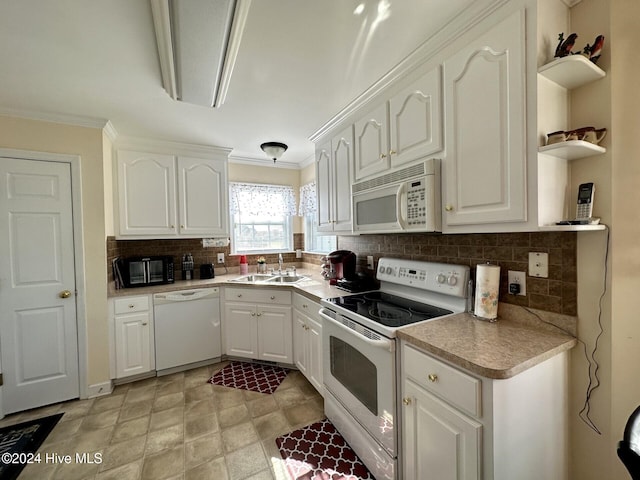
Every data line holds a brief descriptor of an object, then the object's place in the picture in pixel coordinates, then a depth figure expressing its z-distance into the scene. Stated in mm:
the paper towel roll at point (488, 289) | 1375
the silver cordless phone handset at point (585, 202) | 1074
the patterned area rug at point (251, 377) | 2430
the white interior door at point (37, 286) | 2066
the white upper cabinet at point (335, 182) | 2168
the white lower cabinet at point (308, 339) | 2125
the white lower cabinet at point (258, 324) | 2609
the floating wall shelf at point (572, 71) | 976
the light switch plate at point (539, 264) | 1259
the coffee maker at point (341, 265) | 2443
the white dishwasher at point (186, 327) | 2600
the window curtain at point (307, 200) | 3500
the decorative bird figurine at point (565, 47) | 997
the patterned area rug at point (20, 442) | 1588
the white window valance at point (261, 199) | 3498
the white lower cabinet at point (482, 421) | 942
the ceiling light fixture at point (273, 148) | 2869
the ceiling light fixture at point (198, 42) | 1112
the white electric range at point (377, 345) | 1341
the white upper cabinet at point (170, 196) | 2670
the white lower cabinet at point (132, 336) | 2420
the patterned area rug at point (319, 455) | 1527
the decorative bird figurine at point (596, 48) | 1027
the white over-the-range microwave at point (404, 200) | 1398
